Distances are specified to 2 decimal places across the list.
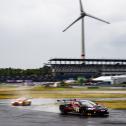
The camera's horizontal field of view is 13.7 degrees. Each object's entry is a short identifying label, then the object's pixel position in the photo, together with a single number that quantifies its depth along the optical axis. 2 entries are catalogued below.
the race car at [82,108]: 53.88
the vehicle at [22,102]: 78.50
